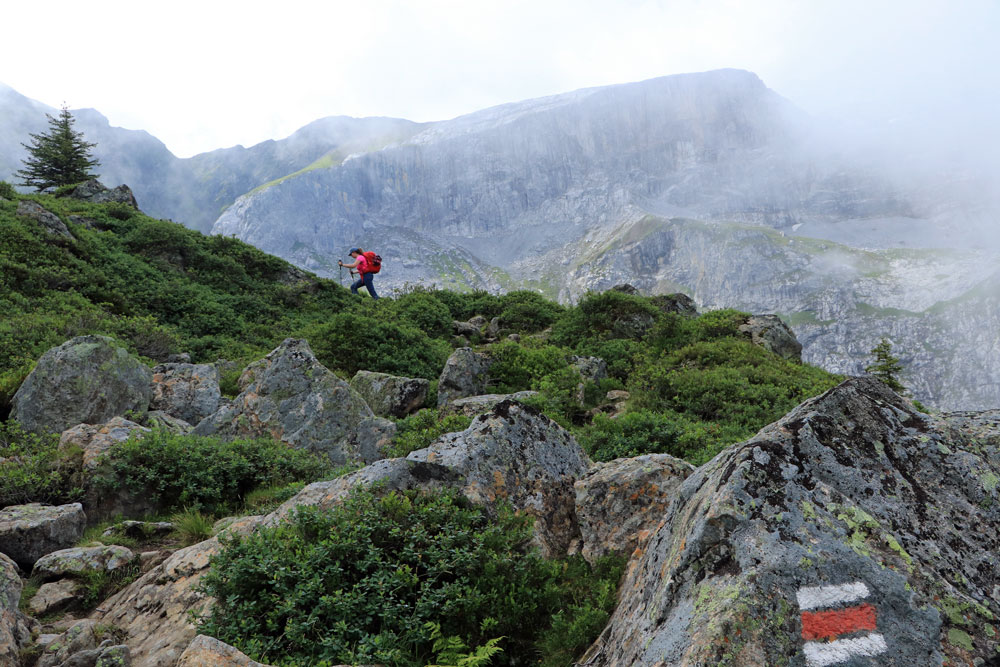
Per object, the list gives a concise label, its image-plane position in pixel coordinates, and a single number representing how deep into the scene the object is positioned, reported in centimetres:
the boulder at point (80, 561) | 593
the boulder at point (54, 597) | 541
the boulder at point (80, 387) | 1005
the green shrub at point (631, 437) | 1012
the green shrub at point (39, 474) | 738
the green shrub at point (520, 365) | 1578
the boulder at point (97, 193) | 3275
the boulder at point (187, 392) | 1234
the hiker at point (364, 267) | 2883
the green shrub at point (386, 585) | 398
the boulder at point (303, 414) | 1031
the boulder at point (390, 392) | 1396
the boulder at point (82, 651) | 400
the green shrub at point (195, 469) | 792
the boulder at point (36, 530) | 634
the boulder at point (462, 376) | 1482
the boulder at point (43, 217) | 2186
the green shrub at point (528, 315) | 2559
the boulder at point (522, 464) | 582
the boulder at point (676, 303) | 2856
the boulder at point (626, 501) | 528
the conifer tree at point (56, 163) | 4194
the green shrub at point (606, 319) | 2188
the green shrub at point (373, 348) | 1744
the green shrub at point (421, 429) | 948
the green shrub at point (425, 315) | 2409
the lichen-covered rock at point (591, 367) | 1653
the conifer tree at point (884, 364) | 3356
